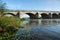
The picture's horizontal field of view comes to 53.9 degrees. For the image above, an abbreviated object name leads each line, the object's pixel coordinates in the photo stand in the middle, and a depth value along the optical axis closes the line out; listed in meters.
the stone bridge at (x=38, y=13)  34.20
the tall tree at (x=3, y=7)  17.86
